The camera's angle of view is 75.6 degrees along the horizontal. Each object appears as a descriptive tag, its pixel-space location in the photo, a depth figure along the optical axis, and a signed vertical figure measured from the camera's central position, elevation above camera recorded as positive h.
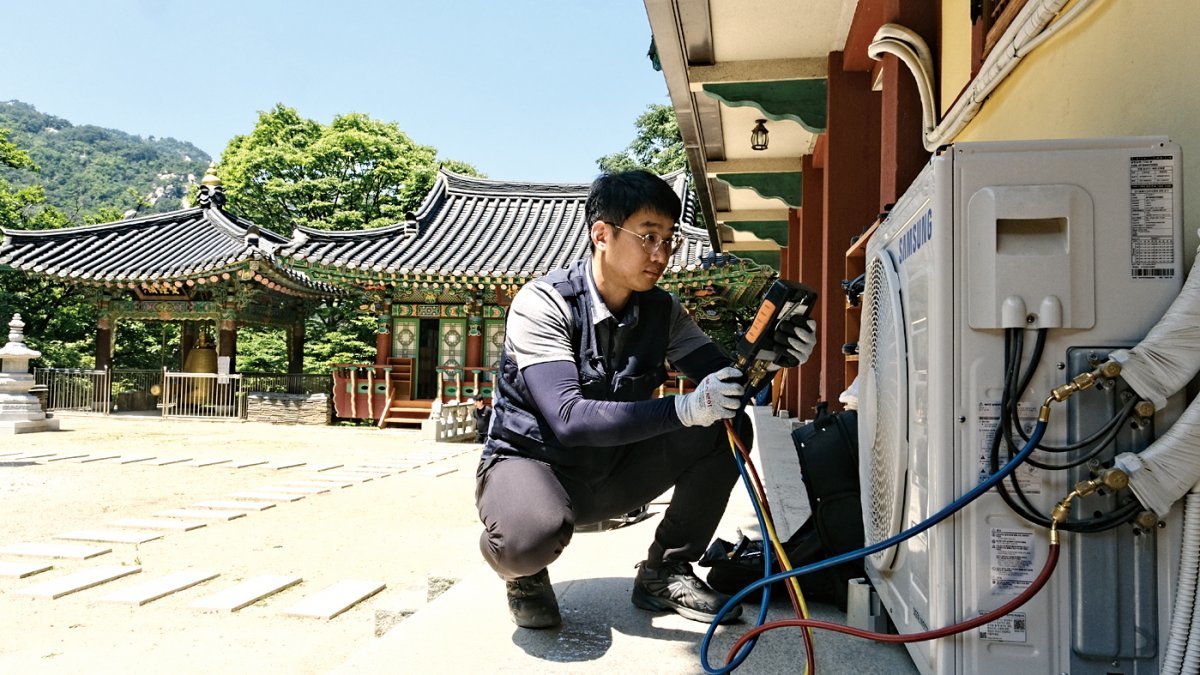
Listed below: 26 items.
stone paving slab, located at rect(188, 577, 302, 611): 3.70 -1.19
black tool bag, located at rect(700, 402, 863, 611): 2.06 -0.41
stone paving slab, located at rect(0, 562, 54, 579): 4.22 -1.19
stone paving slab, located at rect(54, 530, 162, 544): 5.05 -1.20
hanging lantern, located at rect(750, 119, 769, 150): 6.96 +2.09
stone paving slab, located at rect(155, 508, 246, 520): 5.95 -1.23
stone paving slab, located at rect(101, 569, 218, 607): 3.77 -1.19
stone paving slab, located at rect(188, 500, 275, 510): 6.36 -1.23
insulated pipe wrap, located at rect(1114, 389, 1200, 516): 1.19 -0.15
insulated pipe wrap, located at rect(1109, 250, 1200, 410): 1.20 +0.02
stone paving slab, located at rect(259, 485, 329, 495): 7.27 -1.25
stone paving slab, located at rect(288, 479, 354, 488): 7.73 -1.28
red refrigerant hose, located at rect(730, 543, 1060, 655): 1.28 -0.41
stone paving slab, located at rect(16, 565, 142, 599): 3.87 -1.19
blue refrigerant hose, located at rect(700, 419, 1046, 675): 1.26 -0.32
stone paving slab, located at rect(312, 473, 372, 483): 8.24 -1.29
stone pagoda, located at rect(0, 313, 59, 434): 12.47 -0.64
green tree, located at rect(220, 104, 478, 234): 24.36 +5.76
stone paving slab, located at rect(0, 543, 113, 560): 4.64 -1.20
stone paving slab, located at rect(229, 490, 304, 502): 6.88 -1.25
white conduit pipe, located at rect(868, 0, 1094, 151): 2.28 +1.04
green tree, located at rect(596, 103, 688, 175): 24.69 +7.35
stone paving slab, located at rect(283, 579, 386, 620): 3.63 -1.19
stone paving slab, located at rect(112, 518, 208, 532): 5.53 -1.22
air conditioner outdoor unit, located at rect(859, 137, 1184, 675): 1.28 +0.03
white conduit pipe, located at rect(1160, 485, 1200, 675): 1.19 -0.35
